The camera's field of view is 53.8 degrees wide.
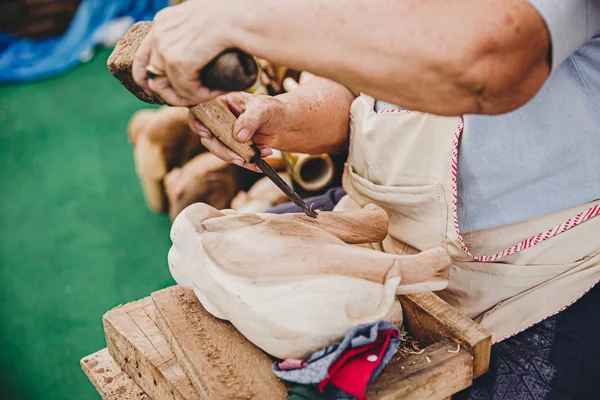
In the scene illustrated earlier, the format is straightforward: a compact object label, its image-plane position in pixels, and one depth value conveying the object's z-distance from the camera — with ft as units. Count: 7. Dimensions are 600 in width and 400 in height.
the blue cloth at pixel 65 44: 17.47
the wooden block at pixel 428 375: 3.74
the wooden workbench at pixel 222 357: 3.78
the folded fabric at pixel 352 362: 3.54
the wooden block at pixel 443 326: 4.00
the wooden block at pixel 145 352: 4.16
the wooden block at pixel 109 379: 4.73
